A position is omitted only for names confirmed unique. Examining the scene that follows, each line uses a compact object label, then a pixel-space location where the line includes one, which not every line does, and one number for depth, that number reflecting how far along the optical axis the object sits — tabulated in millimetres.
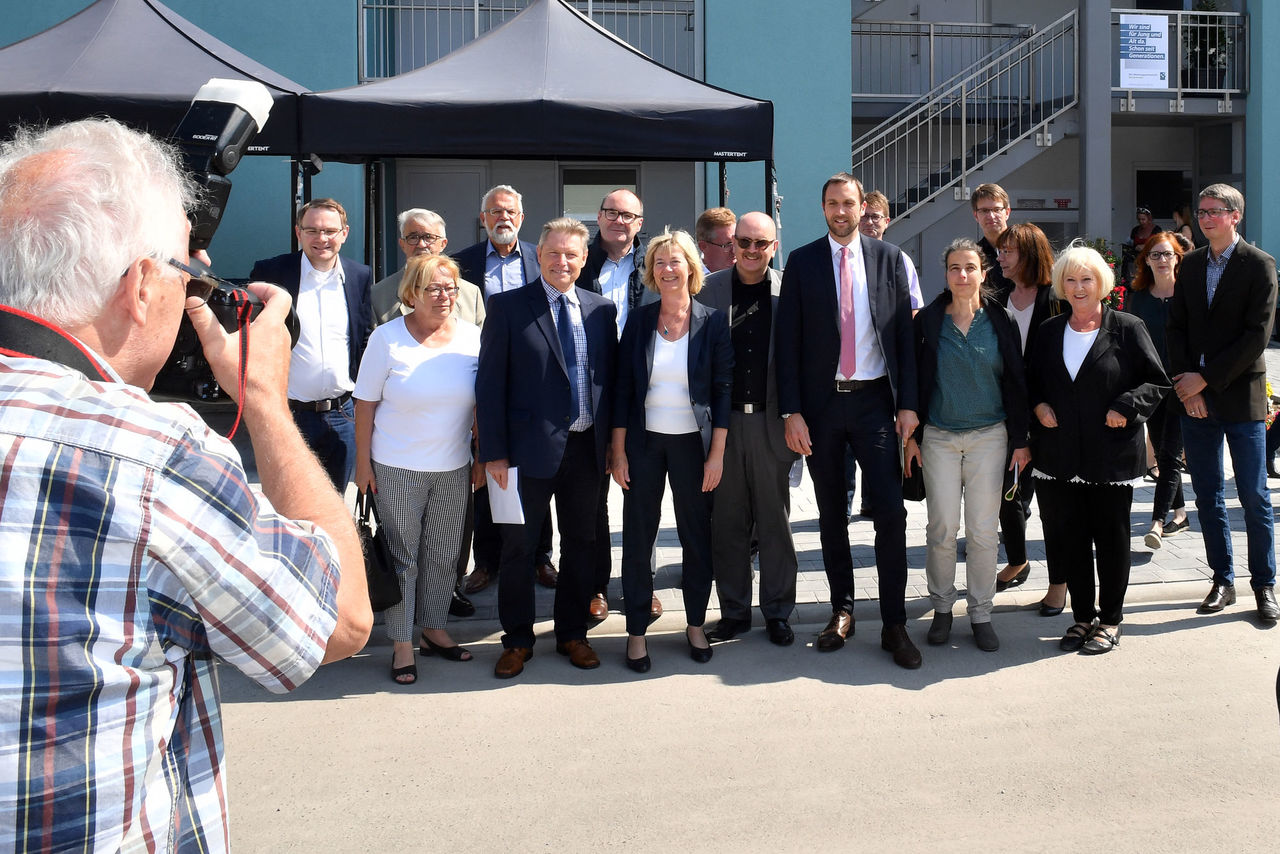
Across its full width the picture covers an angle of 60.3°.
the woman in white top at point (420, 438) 5023
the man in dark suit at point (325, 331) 5629
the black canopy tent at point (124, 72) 7293
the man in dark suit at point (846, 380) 5297
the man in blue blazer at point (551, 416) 5055
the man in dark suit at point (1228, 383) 5512
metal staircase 15211
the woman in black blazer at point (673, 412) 5188
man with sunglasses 5477
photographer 1246
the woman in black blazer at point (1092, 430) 5156
